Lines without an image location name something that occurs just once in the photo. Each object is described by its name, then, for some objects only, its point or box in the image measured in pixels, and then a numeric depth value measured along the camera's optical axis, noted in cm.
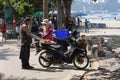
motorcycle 909
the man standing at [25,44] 911
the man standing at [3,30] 1802
